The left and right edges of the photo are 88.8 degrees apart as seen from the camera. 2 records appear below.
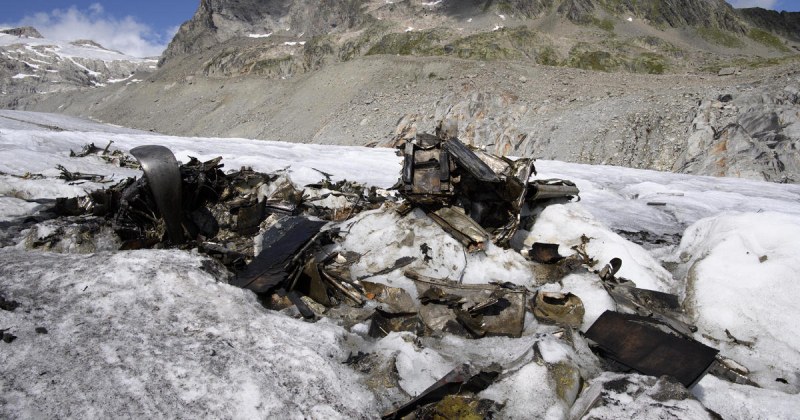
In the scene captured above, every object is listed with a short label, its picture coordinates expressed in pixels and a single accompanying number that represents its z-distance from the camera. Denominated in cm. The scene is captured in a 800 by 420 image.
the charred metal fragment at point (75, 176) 829
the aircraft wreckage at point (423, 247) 381
